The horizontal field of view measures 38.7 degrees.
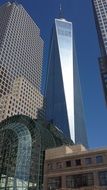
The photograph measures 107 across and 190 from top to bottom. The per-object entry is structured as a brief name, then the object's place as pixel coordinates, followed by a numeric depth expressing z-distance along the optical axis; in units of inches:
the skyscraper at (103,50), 3392.3
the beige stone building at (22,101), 3277.8
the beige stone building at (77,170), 1401.3
